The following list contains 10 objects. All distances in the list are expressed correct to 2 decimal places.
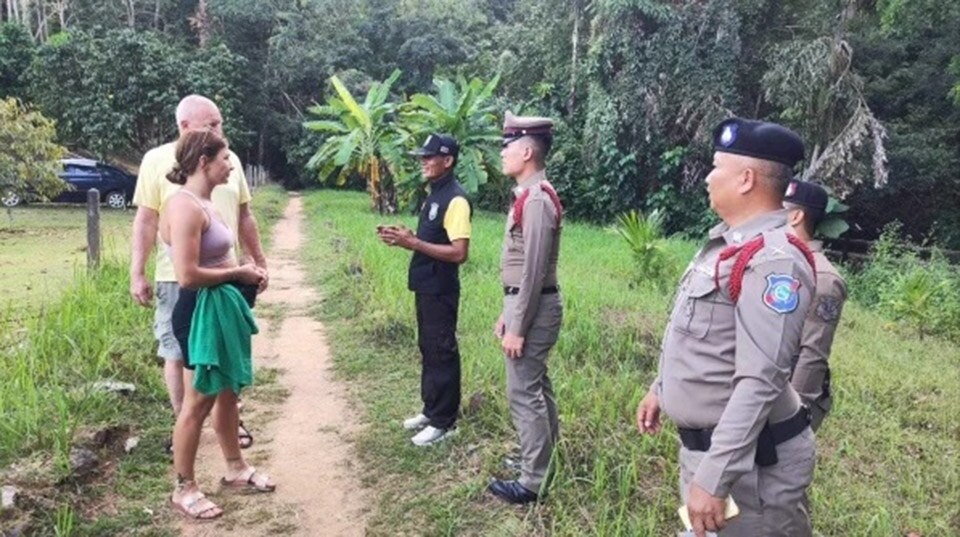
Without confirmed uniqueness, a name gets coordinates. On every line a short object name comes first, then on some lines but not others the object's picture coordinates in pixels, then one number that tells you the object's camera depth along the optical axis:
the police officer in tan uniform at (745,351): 1.72
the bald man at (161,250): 3.59
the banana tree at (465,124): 14.13
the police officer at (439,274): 3.77
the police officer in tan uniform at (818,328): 2.66
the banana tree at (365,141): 15.27
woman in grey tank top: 2.92
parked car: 19.08
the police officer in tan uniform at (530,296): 3.06
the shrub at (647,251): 9.16
